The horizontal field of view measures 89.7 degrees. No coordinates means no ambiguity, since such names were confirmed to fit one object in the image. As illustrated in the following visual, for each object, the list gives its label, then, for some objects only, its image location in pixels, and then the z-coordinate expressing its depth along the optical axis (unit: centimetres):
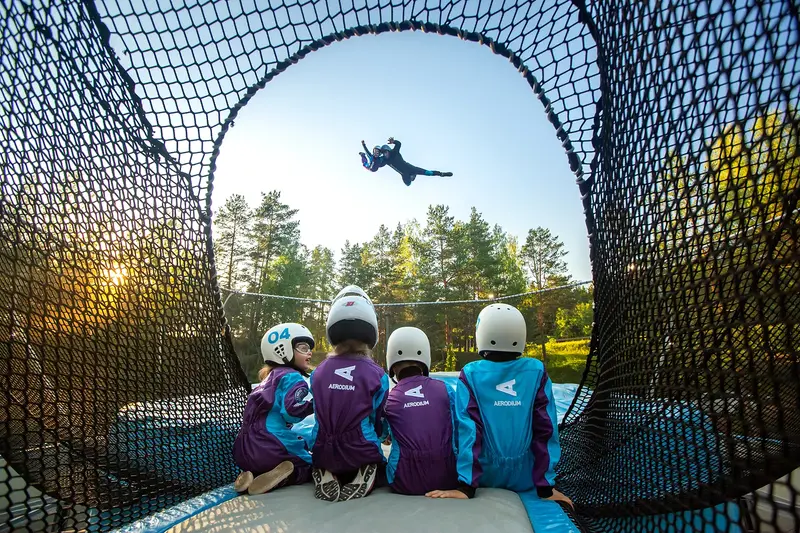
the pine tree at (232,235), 2900
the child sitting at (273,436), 213
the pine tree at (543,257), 3170
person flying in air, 798
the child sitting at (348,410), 192
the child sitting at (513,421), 192
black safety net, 121
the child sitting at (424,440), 191
